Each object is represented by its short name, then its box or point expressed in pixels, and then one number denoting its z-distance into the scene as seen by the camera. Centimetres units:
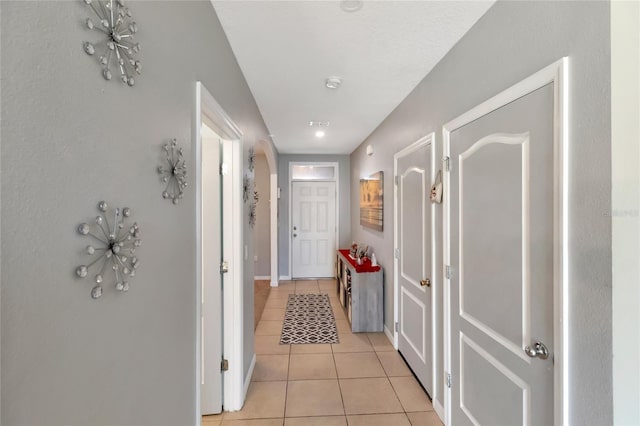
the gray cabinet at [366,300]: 349
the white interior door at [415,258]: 229
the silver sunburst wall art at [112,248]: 64
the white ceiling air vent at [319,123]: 359
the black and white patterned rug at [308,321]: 331
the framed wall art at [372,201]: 361
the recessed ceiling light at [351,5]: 146
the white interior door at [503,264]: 120
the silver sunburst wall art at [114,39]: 65
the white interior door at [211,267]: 200
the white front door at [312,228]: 588
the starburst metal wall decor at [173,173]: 100
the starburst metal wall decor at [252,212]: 260
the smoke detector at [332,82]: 235
